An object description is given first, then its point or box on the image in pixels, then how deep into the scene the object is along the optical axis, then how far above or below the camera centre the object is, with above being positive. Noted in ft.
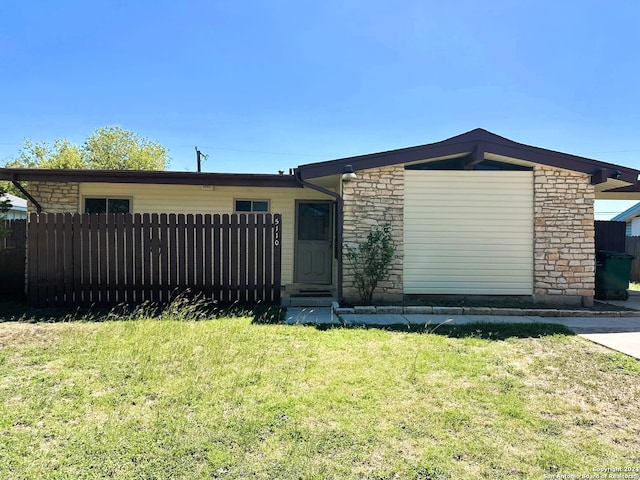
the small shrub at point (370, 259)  22.93 -1.44
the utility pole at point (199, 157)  84.48 +18.97
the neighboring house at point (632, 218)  59.57 +3.36
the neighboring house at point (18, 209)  45.74 +3.57
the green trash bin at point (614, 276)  27.22 -2.95
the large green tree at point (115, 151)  98.07 +23.94
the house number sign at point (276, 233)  22.67 +0.25
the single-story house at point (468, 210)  23.40 +1.84
